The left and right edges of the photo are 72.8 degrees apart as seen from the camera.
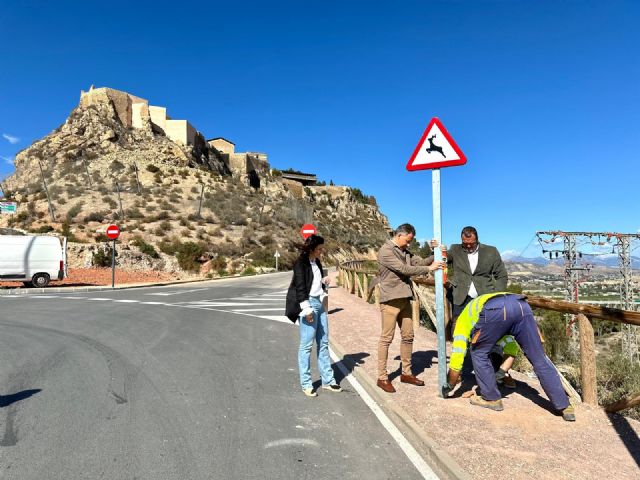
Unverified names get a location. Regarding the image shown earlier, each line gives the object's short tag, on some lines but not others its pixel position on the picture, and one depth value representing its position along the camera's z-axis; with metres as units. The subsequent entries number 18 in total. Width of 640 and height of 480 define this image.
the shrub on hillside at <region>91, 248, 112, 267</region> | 29.19
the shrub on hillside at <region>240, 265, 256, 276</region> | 34.66
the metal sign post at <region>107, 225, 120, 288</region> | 22.26
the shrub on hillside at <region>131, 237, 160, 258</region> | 32.16
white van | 19.53
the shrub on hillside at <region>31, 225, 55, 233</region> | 33.78
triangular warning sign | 4.79
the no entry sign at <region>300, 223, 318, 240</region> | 15.07
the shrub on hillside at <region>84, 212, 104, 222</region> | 38.34
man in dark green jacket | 5.20
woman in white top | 4.97
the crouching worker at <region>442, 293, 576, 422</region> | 4.38
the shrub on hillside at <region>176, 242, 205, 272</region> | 33.00
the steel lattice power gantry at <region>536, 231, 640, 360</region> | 33.91
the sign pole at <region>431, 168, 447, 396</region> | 4.81
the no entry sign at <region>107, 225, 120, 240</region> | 22.27
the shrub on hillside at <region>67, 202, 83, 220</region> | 38.81
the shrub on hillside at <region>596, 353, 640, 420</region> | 5.55
